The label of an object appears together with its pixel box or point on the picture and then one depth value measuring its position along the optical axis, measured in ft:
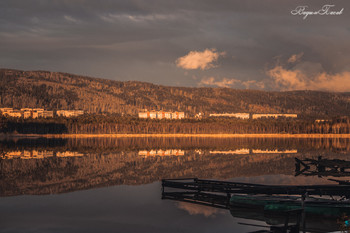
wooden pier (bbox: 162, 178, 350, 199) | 88.28
